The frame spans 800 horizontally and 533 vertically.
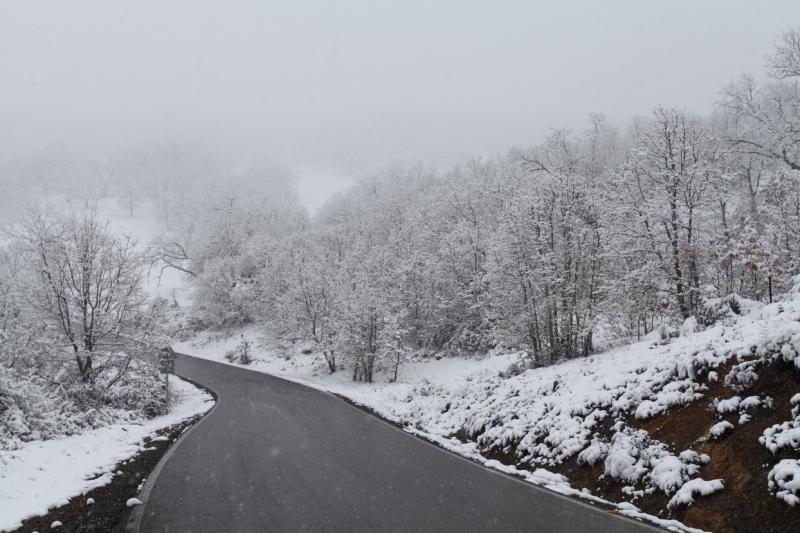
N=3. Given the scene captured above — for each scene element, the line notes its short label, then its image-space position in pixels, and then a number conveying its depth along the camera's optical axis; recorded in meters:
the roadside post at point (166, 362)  19.97
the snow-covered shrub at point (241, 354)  42.16
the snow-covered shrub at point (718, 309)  11.95
